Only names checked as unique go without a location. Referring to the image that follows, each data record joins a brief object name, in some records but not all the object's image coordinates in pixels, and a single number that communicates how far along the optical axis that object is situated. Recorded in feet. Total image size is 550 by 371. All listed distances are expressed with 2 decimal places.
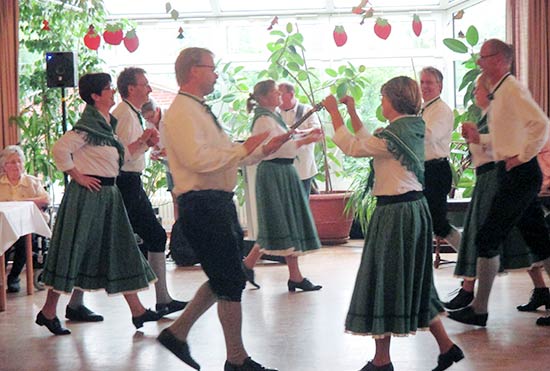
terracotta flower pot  28.22
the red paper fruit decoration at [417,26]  27.99
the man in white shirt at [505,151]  14.73
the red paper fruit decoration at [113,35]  28.63
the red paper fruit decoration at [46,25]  27.32
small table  18.88
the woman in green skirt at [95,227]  15.94
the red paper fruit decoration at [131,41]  28.68
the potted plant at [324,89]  28.35
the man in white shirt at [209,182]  11.94
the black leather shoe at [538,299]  16.97
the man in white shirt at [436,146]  17.56
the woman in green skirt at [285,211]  19.74
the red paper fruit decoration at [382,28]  29.07
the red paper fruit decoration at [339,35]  29.60
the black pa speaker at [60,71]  23.16
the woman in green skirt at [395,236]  12.42
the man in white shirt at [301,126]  22.36
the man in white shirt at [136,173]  17.07
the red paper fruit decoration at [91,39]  28.19
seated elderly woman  22.58
